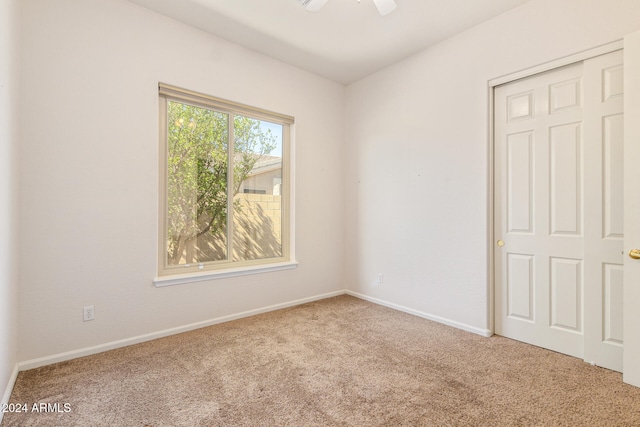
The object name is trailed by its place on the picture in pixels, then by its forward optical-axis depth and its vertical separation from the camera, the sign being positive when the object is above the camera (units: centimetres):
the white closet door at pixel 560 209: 218 +4
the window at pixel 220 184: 294 +32
